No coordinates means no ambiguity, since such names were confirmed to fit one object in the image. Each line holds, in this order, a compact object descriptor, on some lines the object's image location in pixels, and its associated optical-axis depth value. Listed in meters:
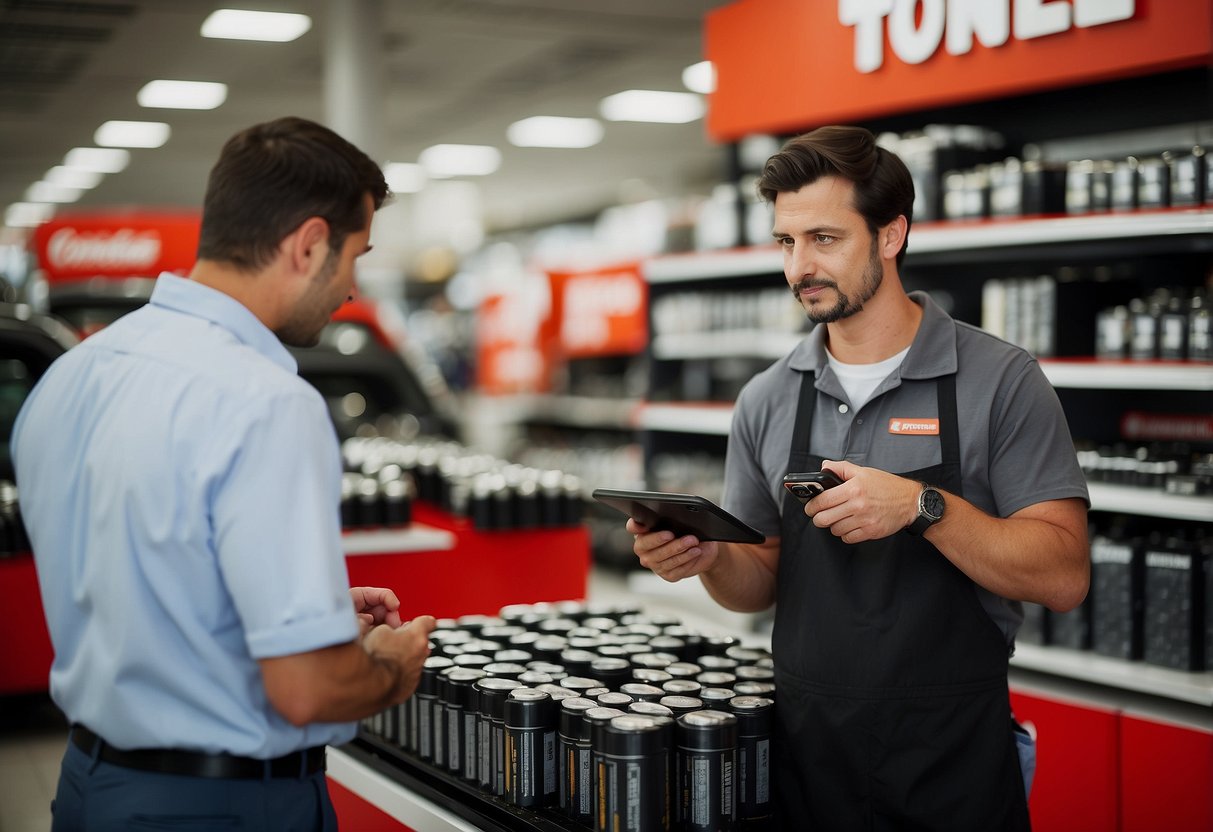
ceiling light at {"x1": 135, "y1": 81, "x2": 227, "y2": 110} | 9.54
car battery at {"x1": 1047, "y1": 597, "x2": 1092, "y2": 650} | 3.65
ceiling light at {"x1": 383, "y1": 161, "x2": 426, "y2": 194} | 14.20
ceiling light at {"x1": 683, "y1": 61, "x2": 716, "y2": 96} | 9.09
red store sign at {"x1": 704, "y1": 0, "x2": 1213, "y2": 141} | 3.65
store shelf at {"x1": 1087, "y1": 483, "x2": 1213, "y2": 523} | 3.36
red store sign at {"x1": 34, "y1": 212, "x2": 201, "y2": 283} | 9.71
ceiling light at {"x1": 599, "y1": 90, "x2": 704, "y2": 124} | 10.20
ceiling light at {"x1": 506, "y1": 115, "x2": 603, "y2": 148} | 11.37
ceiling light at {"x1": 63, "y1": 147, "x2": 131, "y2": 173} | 12.72
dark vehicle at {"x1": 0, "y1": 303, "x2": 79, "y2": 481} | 4.61
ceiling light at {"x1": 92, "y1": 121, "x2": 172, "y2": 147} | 11.28
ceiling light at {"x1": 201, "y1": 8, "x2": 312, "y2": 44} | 7.55
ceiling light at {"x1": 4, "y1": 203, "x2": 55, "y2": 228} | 17.34
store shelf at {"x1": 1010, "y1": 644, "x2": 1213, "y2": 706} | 3.28
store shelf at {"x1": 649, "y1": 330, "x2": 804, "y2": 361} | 5.78
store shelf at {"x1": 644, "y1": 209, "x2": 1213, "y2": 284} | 3.38
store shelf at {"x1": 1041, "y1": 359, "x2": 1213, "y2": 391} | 3.35
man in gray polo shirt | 1.93
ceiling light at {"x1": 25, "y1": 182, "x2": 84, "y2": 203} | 15.34
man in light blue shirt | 1.41
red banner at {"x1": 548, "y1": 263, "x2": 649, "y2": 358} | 9.01
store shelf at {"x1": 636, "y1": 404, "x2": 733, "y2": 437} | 5.40
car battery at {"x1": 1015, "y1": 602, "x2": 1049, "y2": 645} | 3.73
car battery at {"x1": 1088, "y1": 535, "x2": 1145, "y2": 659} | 3.51
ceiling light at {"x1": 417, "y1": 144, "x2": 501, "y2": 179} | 13.01
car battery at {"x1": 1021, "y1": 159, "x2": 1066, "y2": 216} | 3.79
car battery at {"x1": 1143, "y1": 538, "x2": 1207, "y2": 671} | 3.39
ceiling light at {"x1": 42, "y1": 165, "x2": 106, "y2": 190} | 14.04
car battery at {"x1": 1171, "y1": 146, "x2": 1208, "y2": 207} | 3.40
